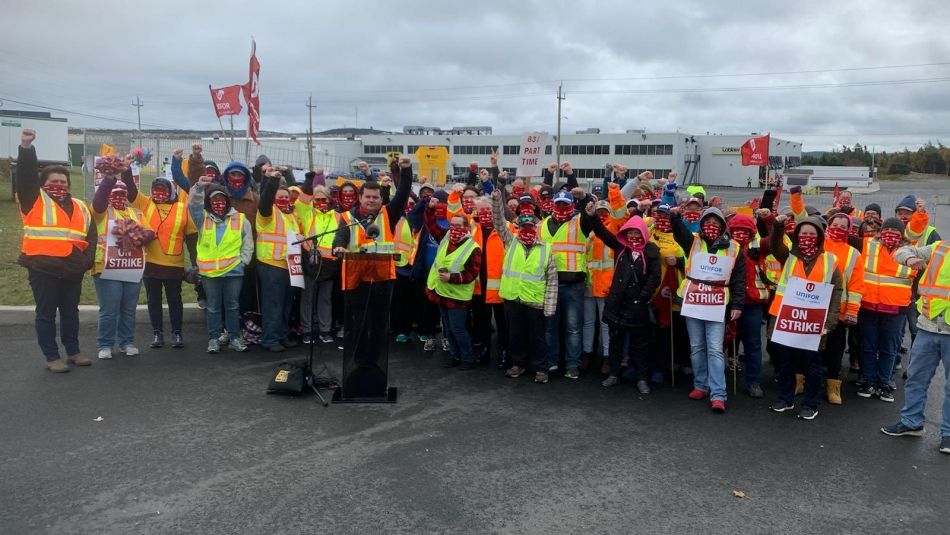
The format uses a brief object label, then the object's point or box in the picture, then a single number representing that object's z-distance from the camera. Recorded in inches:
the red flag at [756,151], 518.0
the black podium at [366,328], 239.8
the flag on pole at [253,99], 453.7
